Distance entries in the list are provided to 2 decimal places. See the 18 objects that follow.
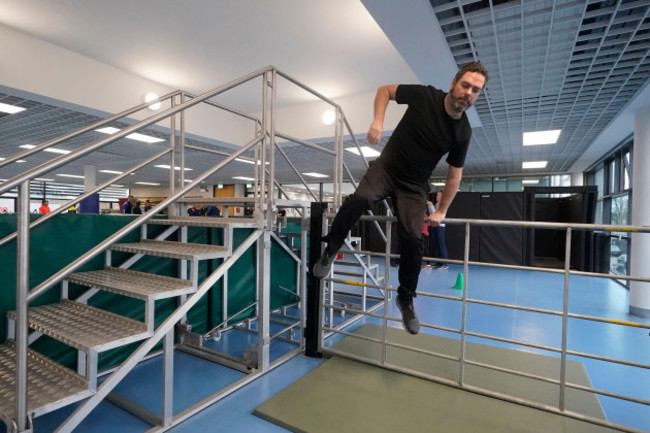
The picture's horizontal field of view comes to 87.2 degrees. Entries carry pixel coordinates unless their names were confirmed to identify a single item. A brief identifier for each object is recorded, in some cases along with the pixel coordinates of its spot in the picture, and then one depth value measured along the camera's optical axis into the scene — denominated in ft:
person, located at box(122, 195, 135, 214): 27.43
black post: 10.25
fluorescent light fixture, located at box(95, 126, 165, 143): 24.18
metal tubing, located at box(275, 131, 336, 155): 9.62
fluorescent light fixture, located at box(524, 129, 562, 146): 22.21
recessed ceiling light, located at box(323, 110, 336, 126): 21.34
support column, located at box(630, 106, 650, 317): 14.58
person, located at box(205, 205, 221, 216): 25.95
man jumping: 7.41
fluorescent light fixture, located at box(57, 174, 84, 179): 46.65
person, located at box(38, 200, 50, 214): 35.58
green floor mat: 6.93
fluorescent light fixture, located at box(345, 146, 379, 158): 29.14
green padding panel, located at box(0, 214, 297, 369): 7.65
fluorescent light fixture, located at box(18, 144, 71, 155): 28.87
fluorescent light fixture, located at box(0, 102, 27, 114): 18.04
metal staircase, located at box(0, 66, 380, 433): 4.92
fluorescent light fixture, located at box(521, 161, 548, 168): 34.27
